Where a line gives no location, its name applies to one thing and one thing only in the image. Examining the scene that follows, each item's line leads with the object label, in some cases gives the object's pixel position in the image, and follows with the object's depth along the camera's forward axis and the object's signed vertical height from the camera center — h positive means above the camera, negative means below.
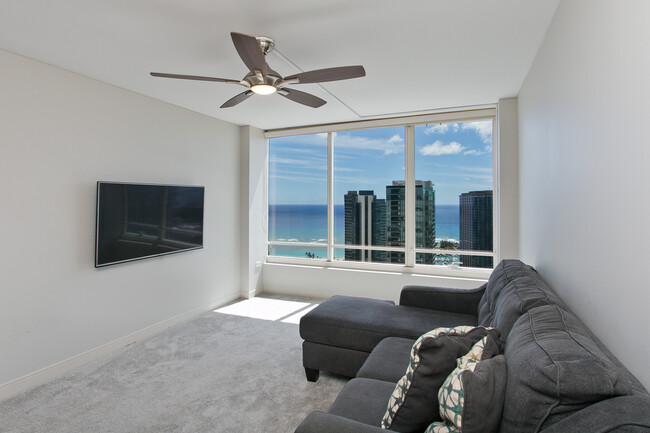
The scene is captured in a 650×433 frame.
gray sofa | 0.87 -0.51
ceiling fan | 1.86 +0.95
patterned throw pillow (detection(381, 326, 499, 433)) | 1.27 -0.59
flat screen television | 3.15 +0.03
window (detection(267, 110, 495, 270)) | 4.40 +0.44
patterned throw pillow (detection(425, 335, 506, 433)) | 1.05 -0.54
